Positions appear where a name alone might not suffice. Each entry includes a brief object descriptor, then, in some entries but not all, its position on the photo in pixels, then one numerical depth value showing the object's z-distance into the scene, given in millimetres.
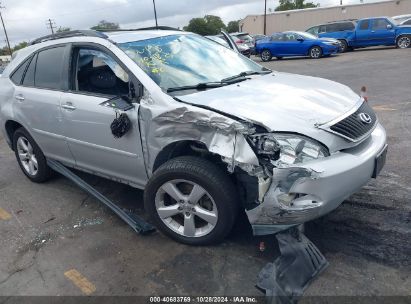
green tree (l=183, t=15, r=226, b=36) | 76875
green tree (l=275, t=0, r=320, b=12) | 74562
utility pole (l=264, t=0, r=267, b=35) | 45969
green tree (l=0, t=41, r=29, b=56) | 86906
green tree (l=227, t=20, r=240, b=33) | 89912
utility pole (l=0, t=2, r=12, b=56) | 58219
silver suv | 2699
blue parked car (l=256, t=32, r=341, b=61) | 18453
